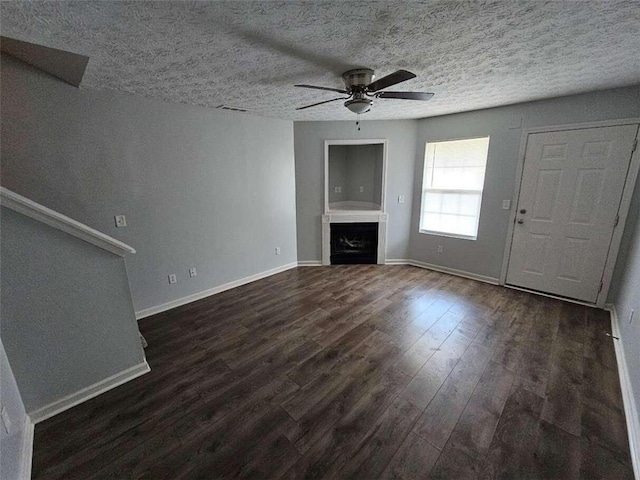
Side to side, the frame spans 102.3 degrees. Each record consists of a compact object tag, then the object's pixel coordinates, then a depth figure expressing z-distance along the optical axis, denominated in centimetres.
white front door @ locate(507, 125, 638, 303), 279
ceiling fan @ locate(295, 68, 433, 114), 206
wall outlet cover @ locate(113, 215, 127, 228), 266
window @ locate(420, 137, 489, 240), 375
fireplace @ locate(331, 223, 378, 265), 459
